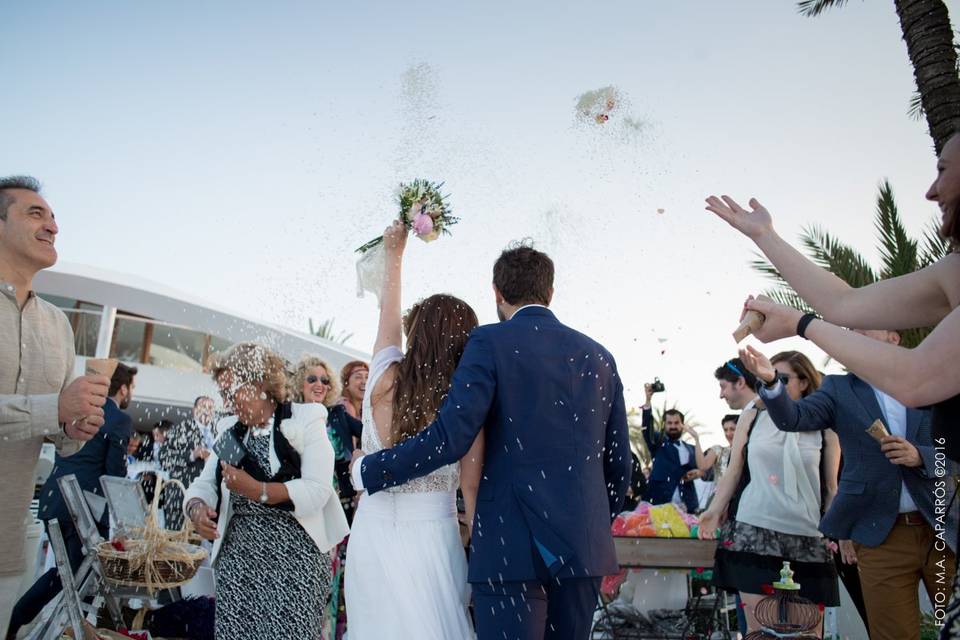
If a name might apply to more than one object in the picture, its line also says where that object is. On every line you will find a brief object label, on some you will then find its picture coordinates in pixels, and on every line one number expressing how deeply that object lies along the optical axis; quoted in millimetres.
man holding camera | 9430
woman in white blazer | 4059
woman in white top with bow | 5090
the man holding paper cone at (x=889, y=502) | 4191
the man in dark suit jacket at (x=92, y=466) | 5930
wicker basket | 4973
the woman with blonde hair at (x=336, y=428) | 6492
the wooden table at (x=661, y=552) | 5969
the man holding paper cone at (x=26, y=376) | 2938
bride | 3154
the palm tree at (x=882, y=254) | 11516
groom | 2977
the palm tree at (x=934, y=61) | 7277
